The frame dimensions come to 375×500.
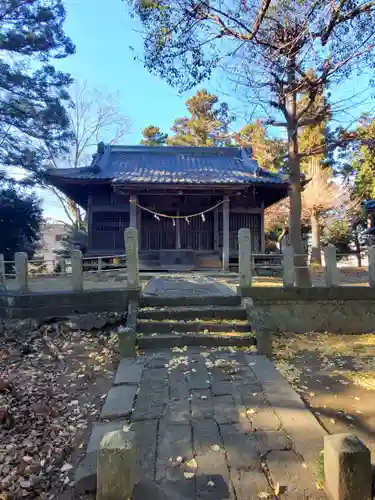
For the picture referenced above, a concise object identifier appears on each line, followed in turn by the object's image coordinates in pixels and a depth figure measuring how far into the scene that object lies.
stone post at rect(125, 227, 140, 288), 6.39
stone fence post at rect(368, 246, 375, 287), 7.22
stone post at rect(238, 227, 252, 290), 6.69
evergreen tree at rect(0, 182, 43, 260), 14.36
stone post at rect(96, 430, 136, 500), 2.10
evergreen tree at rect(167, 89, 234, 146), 29.48
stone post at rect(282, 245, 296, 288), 6.91
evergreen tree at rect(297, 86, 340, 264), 21.89
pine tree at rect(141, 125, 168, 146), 32.34
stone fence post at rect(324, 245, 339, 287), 7.11
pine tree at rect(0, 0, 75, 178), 12.20
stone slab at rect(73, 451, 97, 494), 2.47
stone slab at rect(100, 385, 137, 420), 3.41
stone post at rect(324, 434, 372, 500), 2.11
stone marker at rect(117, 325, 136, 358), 4.94
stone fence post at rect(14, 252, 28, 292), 6.75
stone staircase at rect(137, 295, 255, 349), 5.33
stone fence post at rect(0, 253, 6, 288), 7.41
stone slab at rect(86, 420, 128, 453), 2.89
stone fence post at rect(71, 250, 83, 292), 6.65
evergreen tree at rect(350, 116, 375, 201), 20.92
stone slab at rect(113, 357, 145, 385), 4.17
